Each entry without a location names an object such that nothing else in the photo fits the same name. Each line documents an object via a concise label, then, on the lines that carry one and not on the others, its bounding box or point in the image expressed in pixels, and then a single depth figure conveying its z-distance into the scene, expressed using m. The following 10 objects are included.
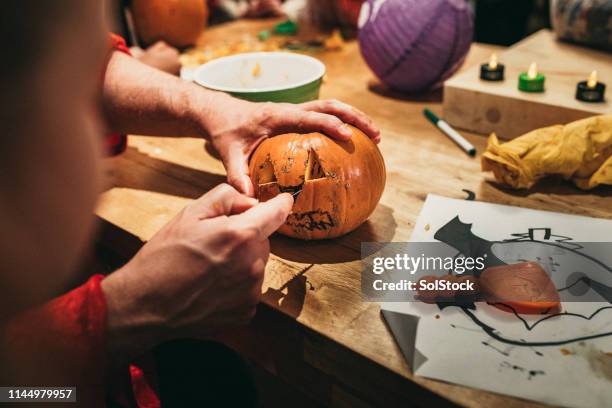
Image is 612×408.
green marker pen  1.22
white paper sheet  0.62
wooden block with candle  1.19
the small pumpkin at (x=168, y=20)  2.02
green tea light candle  1.24
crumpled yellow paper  1.02
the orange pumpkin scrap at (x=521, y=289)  0.73
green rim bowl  1.21
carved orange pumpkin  0.86
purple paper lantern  1.40
